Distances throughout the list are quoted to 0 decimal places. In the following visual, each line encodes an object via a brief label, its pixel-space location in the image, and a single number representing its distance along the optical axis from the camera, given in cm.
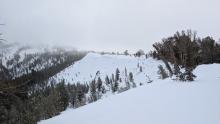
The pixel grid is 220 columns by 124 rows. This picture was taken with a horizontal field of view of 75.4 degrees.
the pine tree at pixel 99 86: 8778
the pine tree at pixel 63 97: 5501
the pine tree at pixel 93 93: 6752
